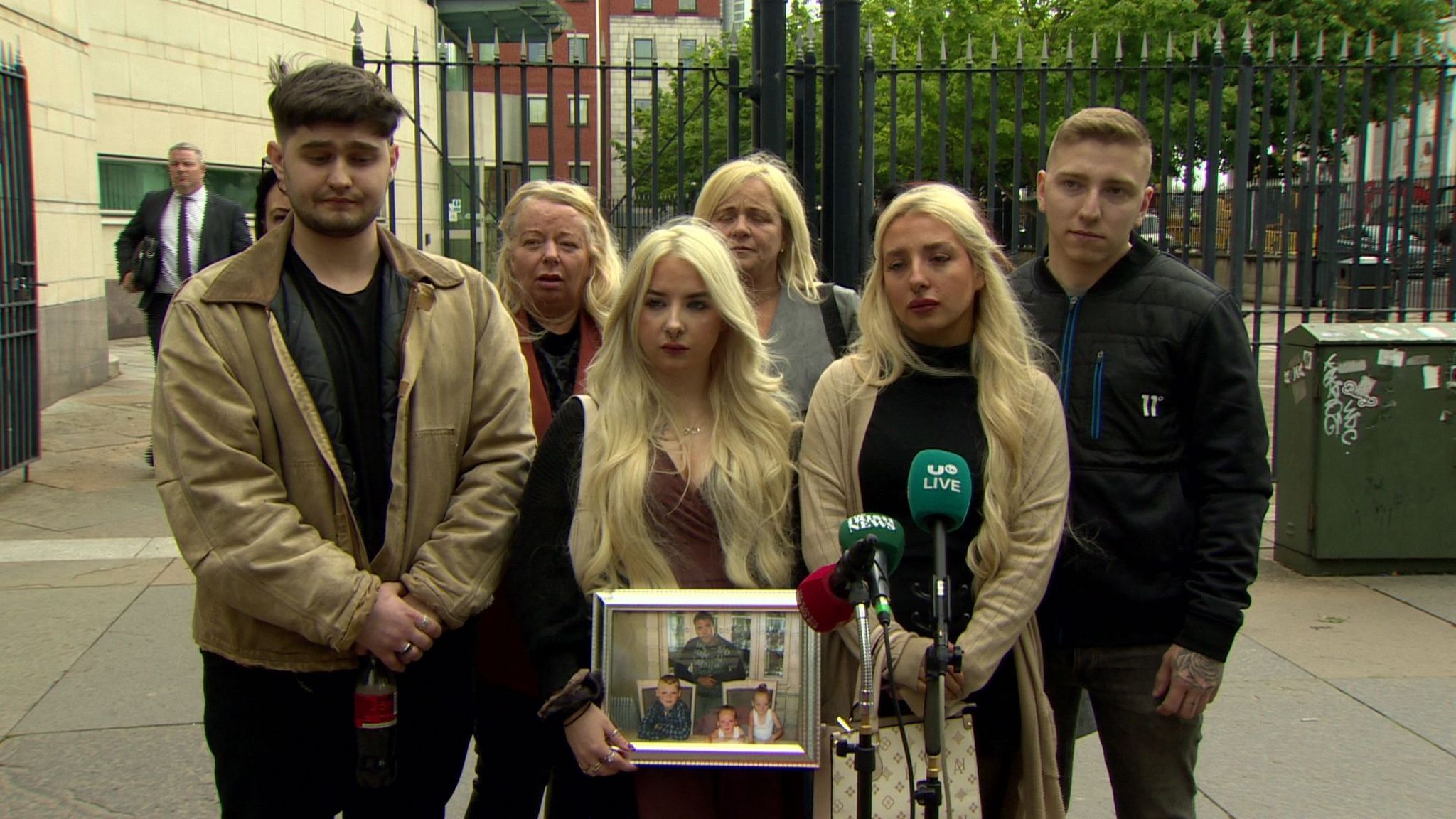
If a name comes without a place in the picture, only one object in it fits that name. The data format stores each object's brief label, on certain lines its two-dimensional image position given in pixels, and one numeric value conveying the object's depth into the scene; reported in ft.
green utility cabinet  20.72
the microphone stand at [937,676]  6.57
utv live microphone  6.88
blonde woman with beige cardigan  8.63
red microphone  6.59
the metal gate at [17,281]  25.45
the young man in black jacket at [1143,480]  9.11
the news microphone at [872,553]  6.22
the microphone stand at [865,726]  6.23
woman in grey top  12.57
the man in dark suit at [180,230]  27.17
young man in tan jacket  8.30
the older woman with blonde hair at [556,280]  11.53
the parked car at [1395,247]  24.02
